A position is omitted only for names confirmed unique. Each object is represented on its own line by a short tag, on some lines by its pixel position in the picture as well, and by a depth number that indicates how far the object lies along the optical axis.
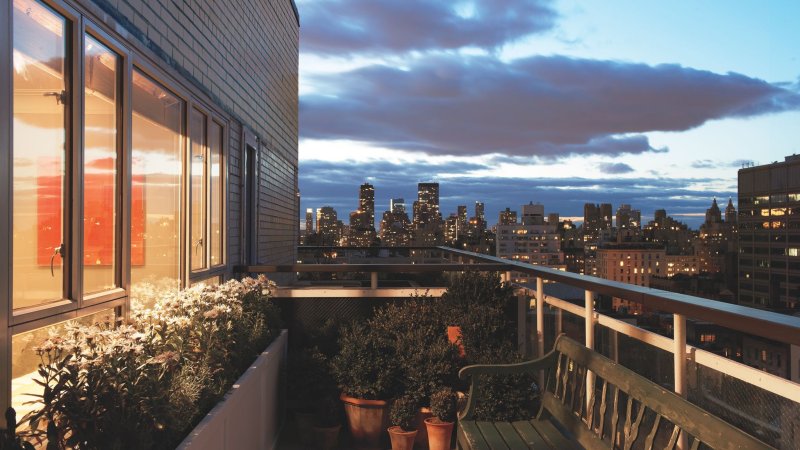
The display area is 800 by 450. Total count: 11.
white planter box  2.38
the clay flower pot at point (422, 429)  4.24
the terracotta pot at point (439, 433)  4.09
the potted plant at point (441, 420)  4.10
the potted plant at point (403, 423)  4.11
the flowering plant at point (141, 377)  1.82
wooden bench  1.63
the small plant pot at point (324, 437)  4.24
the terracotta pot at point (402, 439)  4.11
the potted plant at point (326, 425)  4.25
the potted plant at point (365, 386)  4.28
